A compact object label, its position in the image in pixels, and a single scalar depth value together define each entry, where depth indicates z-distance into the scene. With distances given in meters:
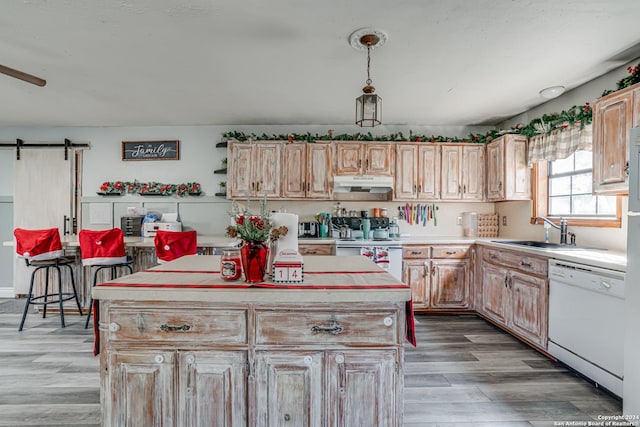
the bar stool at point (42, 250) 3.27
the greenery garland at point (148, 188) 4.64
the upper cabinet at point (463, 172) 4.32
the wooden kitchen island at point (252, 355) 1.40
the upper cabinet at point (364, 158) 4.26
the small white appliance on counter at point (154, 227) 4.27
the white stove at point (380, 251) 3.82
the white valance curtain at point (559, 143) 3.02
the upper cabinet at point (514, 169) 3.86
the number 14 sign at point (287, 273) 1.51
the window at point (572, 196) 2.99
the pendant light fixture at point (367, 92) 2.20
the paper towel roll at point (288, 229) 1.59
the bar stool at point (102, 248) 3.30
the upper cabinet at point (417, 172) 4.30
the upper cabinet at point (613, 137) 2.28
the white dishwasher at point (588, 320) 2.10
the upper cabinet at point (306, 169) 4.25
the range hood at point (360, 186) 4.16
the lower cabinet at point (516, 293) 2.80
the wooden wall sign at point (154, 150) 4.71
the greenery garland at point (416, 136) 3.47
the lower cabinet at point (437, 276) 3.93
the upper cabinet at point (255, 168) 4.25
